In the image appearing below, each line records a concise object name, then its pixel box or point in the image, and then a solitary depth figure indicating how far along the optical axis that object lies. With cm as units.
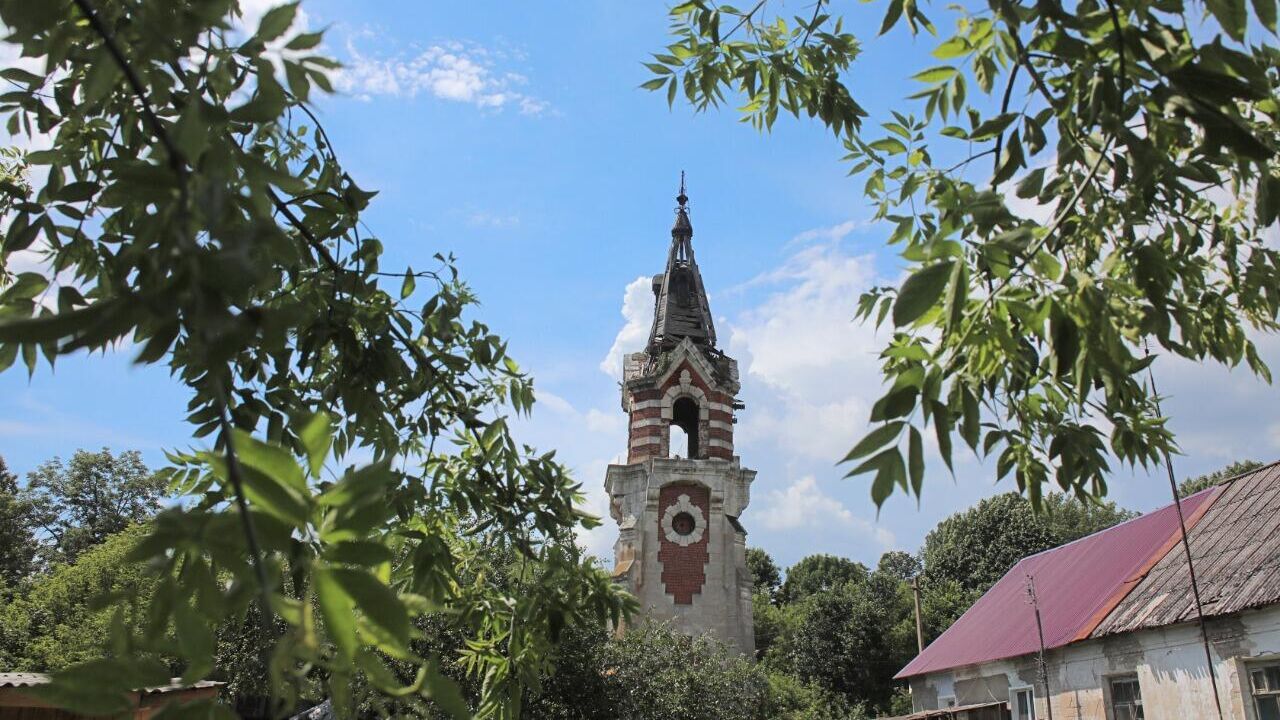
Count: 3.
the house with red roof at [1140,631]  1311
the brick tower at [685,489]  2288
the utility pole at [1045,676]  1658
